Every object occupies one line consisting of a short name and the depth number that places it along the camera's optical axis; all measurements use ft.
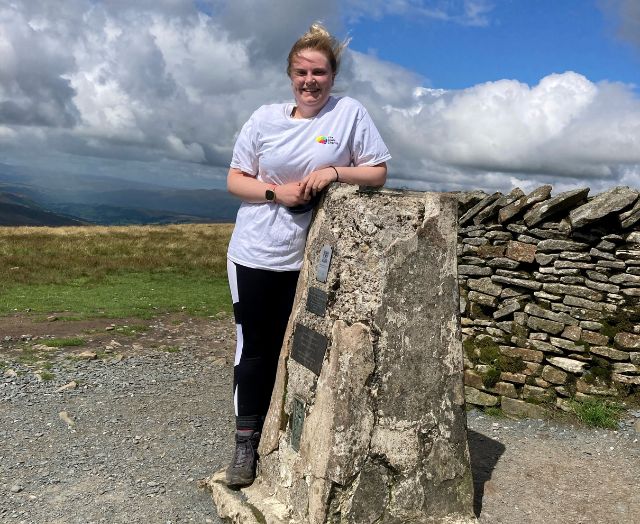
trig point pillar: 11.98
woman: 12.14
